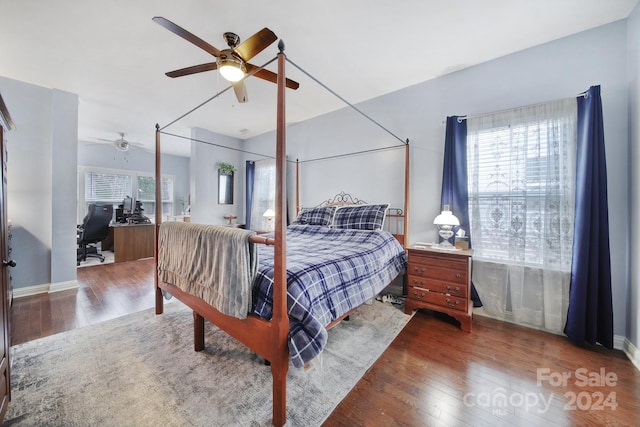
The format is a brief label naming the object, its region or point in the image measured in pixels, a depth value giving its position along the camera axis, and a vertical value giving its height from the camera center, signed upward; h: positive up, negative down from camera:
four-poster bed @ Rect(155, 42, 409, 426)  1.26 -0.56
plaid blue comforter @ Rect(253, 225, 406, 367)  1.31 -0.48
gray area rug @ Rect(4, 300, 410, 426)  1.32 -1.12
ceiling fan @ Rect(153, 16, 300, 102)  1.56 +1.17
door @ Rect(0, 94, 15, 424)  1.24 -0.47
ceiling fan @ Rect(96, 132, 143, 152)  4.93 +1.39
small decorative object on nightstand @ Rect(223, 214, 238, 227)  5.06 -0.13
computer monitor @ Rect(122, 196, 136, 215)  5.41 +0.11
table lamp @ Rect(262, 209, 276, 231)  4.30 -0.09
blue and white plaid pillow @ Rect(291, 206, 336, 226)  3.36 -0.05
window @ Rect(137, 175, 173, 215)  6.65 +0.53
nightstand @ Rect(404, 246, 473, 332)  2.24 -0.68
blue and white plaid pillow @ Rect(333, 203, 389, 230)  2.92 -0.04
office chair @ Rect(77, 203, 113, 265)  4.41 -0.33
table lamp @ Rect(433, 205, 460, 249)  2.45 -0.10
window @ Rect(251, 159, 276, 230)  4.84 +0.42
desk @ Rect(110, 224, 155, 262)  4.74 -0.63
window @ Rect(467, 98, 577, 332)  2.12 +0.06
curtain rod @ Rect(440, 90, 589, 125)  2.00 +1.04
